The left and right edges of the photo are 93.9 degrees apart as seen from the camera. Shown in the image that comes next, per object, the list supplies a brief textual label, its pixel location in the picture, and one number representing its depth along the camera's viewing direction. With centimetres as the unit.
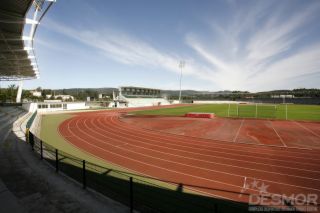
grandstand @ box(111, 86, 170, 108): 5946
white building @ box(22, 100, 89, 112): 3509
